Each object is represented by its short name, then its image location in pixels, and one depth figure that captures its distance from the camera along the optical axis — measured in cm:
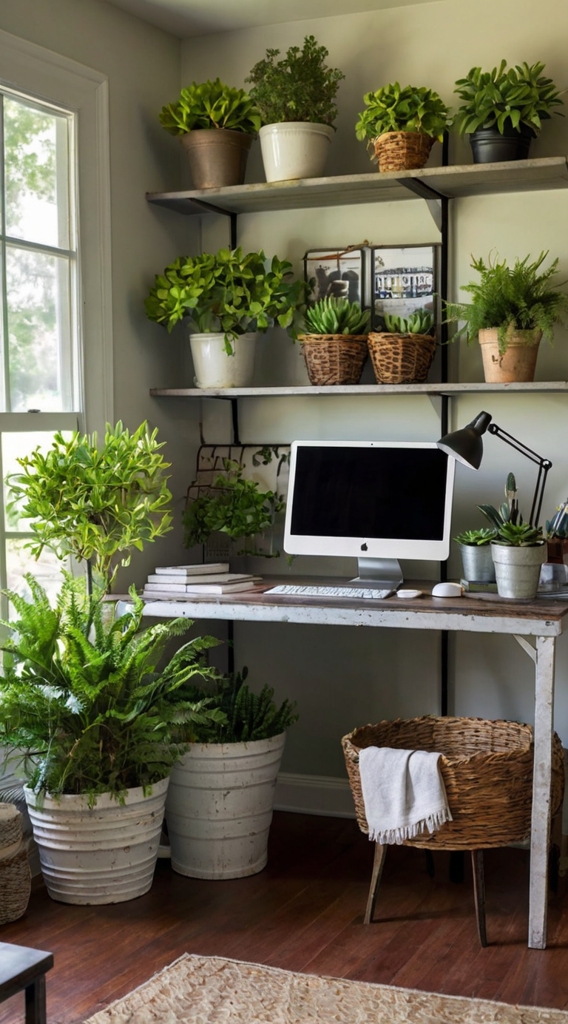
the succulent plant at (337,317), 348
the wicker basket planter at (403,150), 331
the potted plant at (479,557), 321
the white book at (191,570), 338
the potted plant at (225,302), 356
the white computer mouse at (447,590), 311
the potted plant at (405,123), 330
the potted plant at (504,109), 321
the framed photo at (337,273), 369
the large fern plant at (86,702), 294
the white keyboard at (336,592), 313
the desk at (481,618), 278
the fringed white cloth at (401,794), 281
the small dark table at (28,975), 183
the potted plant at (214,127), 354
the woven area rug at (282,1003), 240
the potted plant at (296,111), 345
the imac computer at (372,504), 335
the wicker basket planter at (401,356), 337
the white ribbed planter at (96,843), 295
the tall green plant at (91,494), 301
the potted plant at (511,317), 322
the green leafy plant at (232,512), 365
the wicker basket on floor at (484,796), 281
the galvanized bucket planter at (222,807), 316
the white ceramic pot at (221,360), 361
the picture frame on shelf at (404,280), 359
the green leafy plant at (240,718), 321
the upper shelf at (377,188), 324
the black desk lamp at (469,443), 304
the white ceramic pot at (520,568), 299
